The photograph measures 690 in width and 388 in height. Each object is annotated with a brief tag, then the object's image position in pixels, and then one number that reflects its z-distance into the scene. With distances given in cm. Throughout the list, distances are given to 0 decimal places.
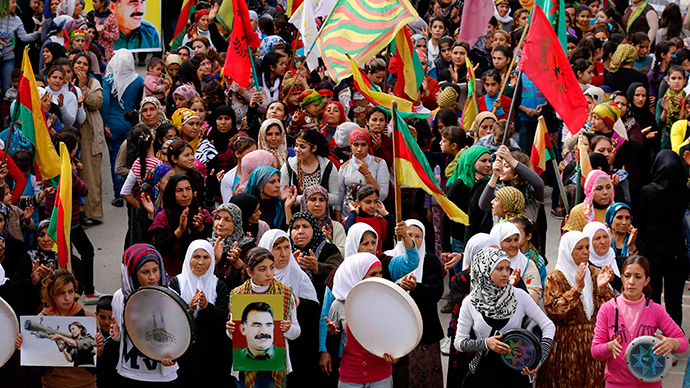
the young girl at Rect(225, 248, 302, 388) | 1295
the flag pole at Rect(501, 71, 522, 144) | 1611
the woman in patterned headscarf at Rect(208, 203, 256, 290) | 1458
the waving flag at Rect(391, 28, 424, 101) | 1991
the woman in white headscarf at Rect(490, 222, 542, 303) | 1405
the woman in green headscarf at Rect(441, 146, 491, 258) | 1770
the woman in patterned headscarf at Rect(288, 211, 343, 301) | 1438
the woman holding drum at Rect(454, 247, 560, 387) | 1241
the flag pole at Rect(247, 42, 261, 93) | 2186
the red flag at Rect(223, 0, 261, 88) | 2156
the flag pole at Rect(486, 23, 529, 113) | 1689
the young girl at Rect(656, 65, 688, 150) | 2179
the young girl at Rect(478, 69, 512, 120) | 2225
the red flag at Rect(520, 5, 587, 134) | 1627
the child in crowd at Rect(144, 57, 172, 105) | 2333
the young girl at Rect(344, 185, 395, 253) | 1612
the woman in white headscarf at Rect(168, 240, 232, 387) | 1334
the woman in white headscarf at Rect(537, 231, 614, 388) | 1330
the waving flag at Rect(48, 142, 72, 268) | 1450
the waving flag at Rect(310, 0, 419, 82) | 1886
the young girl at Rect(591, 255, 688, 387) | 1276
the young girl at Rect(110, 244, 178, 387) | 1288
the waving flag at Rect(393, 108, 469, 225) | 1452
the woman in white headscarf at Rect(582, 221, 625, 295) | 1416
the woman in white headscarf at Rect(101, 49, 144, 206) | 2366
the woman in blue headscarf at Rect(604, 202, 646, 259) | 1541
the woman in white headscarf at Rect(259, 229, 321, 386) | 1369
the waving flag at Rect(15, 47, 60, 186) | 1697
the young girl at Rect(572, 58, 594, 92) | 2361
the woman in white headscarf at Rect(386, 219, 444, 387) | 1359
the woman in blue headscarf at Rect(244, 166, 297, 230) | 1667
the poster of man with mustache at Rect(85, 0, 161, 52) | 3066
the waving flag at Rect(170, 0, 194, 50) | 2852
